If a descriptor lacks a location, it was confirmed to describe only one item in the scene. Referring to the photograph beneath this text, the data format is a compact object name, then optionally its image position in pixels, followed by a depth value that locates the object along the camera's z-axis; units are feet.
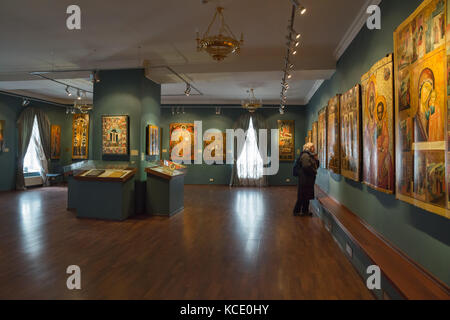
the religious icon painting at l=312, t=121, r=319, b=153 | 31.49
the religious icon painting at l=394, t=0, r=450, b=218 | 8.16
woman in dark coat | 22.65
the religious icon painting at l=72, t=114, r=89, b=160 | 46.62
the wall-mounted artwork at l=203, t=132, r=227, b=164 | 45.75
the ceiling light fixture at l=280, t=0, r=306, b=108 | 11.58
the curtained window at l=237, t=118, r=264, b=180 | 45.19
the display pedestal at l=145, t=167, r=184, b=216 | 23.49
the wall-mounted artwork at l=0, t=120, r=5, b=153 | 36.91
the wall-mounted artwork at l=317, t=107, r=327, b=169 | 25.27
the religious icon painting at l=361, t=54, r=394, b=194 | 11.78
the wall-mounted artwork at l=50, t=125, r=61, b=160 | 44.93
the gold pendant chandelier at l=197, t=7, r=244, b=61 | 15.96
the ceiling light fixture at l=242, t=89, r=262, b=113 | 36.18
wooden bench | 7.97
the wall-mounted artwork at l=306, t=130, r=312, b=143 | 37.47
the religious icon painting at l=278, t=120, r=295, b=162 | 45.29
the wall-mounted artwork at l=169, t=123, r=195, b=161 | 45.78
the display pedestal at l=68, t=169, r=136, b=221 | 21.99
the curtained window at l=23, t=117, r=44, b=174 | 42.01
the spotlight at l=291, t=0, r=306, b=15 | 11.02
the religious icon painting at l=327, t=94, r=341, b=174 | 20.51
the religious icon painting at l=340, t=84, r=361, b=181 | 15.92
